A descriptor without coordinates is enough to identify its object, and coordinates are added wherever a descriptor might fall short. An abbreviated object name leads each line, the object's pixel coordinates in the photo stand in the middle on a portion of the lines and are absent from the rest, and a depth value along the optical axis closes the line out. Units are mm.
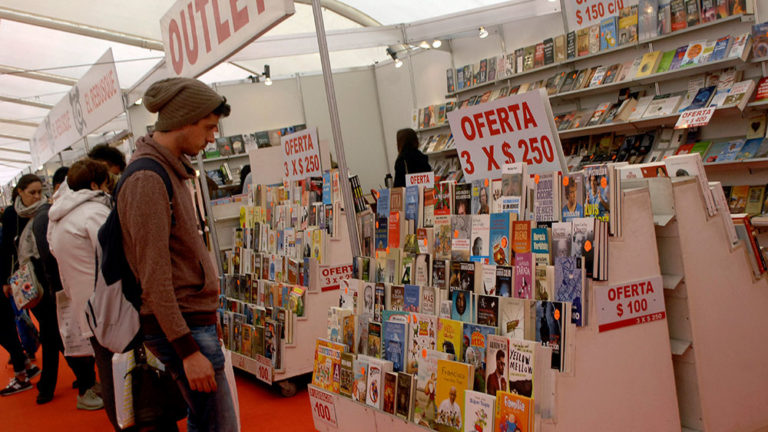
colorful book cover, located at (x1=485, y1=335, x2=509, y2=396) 2133
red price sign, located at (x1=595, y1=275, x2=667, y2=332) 2150
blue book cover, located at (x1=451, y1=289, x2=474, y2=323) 2352
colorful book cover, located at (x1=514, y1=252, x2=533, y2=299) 2227
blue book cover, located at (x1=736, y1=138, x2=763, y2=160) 4465
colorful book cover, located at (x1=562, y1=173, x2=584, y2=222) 2227
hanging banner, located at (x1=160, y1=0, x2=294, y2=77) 2688
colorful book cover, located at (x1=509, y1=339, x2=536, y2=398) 2047
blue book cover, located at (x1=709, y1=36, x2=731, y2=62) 4543
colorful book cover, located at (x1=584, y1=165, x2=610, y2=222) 2176
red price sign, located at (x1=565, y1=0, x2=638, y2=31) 5422
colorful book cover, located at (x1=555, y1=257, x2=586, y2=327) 2111
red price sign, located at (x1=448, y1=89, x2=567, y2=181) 2473
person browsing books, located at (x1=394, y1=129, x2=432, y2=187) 5332
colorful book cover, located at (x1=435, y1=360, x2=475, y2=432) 2215
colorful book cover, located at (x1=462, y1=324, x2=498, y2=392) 2215
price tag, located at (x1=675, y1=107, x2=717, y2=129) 4551
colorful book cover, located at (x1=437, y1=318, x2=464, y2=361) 2307
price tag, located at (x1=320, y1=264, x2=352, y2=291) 3924
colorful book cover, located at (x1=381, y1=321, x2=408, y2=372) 2523
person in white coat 2850
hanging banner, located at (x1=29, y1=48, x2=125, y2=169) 5512
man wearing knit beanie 1665
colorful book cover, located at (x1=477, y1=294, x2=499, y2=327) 2256
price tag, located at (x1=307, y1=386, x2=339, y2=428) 2834
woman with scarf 4684
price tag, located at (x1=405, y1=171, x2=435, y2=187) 2953
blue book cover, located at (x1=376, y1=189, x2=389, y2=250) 2928
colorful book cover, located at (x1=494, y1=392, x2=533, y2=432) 1994
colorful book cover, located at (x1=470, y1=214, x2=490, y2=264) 2439
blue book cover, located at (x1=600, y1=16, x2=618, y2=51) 5348
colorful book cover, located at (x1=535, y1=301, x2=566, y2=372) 2078
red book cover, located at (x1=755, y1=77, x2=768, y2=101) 4367
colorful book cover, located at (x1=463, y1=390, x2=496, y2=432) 2109
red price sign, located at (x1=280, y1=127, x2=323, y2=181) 4113
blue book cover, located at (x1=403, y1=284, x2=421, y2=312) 2568
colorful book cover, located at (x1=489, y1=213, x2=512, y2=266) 2359
